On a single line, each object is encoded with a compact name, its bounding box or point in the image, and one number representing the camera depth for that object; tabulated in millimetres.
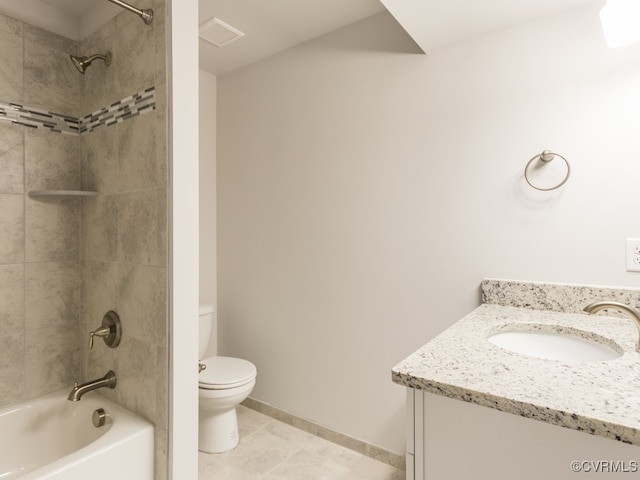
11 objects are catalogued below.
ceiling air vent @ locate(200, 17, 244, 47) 1944
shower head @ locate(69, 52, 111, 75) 1478
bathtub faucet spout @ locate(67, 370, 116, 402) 1347
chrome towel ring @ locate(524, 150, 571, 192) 1445
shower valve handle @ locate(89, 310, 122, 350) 1453
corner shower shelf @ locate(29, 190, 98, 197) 1475
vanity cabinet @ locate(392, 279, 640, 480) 629
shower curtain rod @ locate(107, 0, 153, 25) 1237
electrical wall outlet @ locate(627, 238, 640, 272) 1327
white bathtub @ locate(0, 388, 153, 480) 1202
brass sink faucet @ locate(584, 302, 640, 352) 941
